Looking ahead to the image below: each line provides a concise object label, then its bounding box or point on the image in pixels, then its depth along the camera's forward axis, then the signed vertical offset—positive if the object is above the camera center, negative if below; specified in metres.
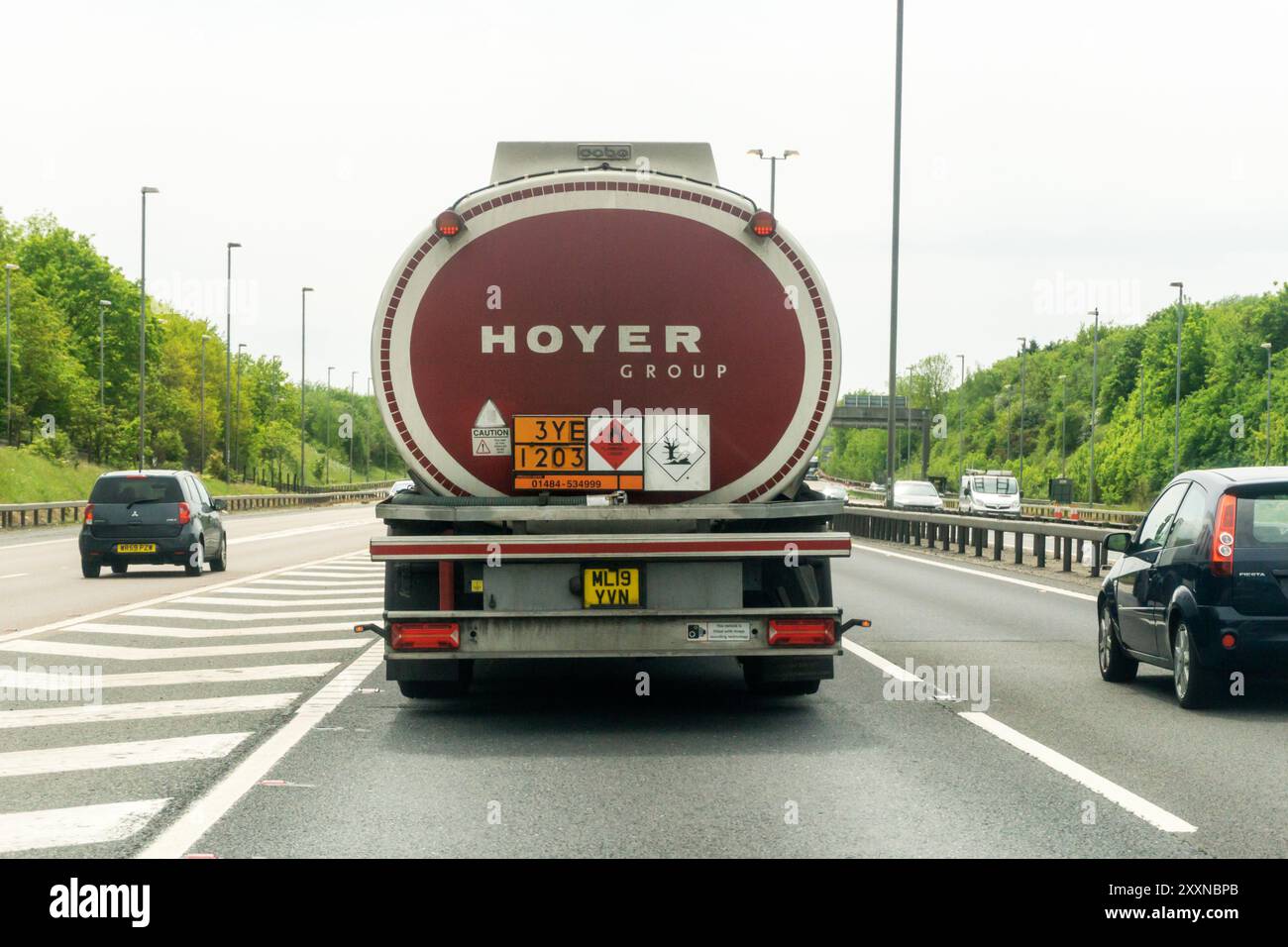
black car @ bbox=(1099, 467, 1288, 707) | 10.18 -0.73
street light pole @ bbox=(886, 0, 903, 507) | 38.25 +4.72
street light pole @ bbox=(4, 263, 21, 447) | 65.56 +4.37
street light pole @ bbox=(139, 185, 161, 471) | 59.78 +7.94
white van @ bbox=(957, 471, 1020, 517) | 64.19 -1.13
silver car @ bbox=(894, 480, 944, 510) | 61.56 -1.21
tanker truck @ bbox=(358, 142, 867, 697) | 9.58 +0.39
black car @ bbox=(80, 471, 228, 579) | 25.39 -1.02
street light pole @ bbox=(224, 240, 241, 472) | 74.94 +5.44
